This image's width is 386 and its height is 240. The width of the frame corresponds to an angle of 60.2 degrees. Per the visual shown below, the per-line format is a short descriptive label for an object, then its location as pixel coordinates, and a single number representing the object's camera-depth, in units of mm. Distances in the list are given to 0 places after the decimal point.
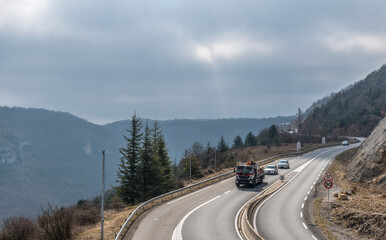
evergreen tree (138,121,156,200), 50531
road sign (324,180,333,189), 30822
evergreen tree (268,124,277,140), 150350
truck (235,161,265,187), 40125
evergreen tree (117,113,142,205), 49744
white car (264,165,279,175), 54156
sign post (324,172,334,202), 30844
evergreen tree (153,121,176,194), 52659
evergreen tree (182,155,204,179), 69625
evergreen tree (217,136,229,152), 128163
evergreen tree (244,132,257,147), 146375
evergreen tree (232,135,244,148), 151788
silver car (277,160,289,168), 61562
